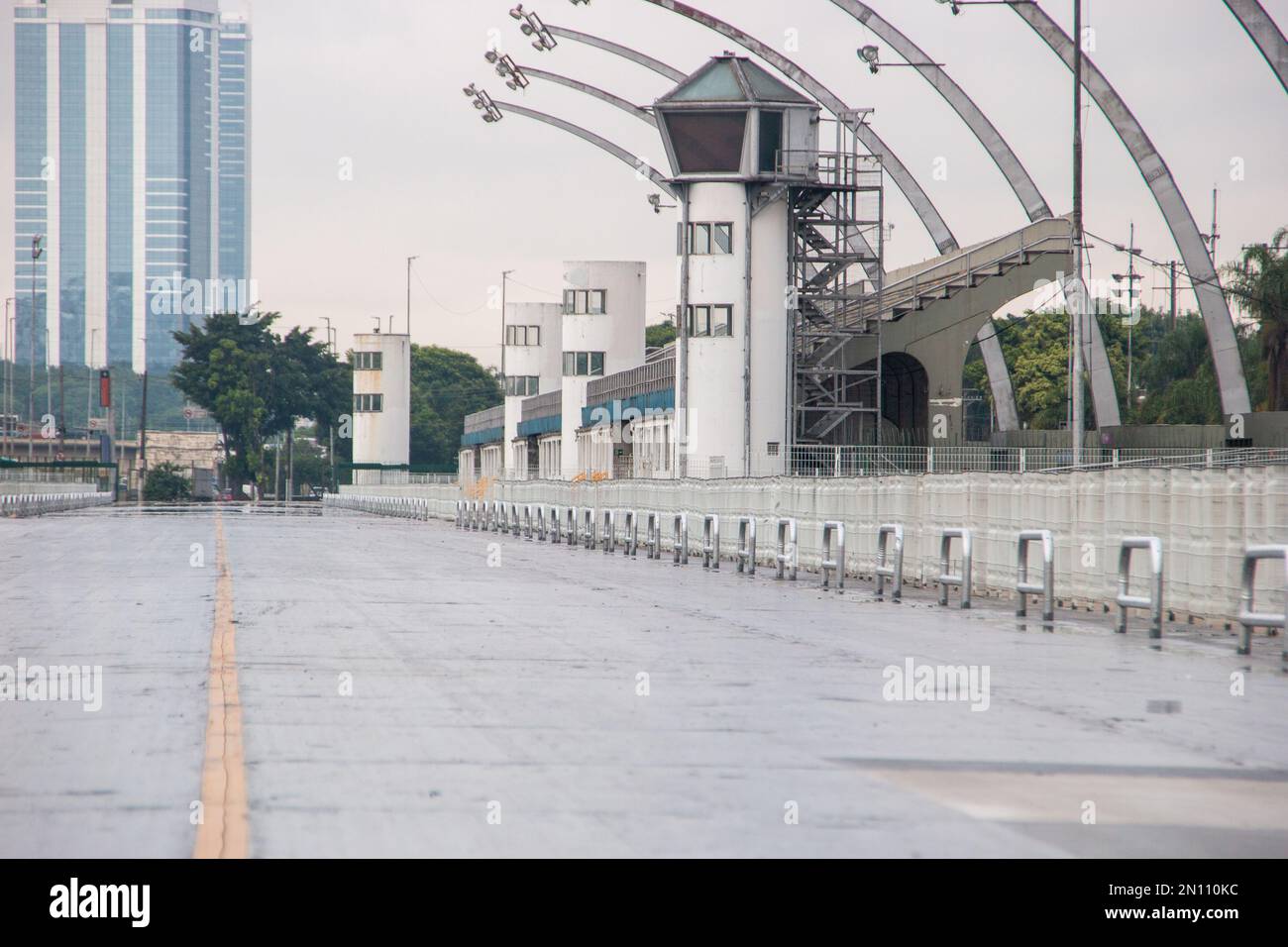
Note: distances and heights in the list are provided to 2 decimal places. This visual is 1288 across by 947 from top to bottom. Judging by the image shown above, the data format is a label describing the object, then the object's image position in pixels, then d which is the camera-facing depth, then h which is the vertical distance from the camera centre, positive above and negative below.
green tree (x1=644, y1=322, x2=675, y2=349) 161.12 +12.03
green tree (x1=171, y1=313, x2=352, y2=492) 150.75 +7.01
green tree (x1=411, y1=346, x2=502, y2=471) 170.50 +6.77
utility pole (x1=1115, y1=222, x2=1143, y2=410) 109.94 +12.10
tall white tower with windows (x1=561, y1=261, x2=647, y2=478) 88.88 +6.81
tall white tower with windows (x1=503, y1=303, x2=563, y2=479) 110.19 +6.66
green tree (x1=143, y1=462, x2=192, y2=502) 145.88 -1.81
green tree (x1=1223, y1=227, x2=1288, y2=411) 68.25 +6.80
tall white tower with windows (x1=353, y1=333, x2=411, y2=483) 127.81 +4.65
